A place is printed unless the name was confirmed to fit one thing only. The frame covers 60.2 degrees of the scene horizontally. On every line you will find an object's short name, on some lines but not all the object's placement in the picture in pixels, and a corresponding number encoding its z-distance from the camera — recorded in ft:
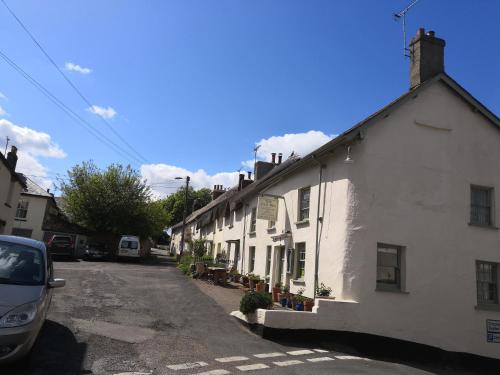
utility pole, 128.67
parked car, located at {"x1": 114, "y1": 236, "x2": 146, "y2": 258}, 107.96
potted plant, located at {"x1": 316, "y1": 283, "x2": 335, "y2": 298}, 43.17
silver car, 18.43
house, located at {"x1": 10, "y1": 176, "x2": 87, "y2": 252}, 114.01
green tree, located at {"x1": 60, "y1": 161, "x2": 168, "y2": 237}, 121.39
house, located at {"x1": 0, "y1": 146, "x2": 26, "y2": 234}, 76.52
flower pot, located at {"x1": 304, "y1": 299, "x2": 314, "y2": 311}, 41.39
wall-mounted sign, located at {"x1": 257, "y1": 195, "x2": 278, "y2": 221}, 60.49
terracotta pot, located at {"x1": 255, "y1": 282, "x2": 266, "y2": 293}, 57.15
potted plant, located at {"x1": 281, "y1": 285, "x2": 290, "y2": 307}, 46.73
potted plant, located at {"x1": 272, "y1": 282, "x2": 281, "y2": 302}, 51.10
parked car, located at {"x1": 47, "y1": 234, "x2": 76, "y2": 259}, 99.55
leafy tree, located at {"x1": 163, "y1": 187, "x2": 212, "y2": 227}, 250.16
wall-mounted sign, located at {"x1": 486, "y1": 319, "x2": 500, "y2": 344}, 46.42
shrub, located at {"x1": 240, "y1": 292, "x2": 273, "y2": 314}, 38.29
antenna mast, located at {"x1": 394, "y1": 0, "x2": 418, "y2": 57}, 55.01
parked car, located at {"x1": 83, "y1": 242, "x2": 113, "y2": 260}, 110.91
